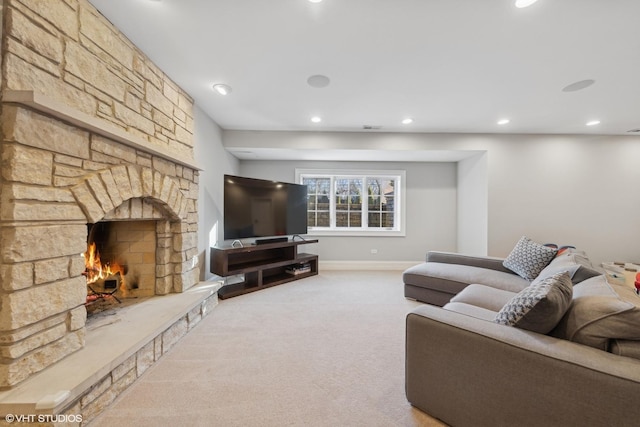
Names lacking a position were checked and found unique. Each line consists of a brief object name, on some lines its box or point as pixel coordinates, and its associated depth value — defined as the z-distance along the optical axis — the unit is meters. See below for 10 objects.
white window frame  4.51
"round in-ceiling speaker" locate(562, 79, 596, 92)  2.28
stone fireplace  1.08
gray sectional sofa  0.85
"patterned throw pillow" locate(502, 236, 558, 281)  2.41
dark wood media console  2.97
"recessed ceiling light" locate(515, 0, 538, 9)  1.40
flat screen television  3.20
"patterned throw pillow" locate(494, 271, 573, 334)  1.06
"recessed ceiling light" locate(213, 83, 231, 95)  2.40
